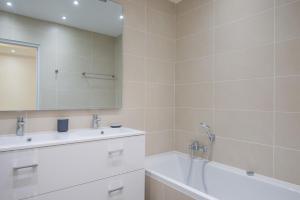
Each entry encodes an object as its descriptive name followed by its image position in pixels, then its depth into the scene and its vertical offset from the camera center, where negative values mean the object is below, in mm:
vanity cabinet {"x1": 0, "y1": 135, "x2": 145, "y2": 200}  1129 -477
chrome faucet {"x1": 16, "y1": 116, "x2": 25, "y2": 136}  1457 -211
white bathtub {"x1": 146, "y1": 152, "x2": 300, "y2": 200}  1474 -705
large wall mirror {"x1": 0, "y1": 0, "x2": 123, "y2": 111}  1479 +387
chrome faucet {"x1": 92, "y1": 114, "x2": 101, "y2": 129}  1817 -210
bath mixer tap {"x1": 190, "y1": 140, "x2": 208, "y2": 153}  2100 -503
